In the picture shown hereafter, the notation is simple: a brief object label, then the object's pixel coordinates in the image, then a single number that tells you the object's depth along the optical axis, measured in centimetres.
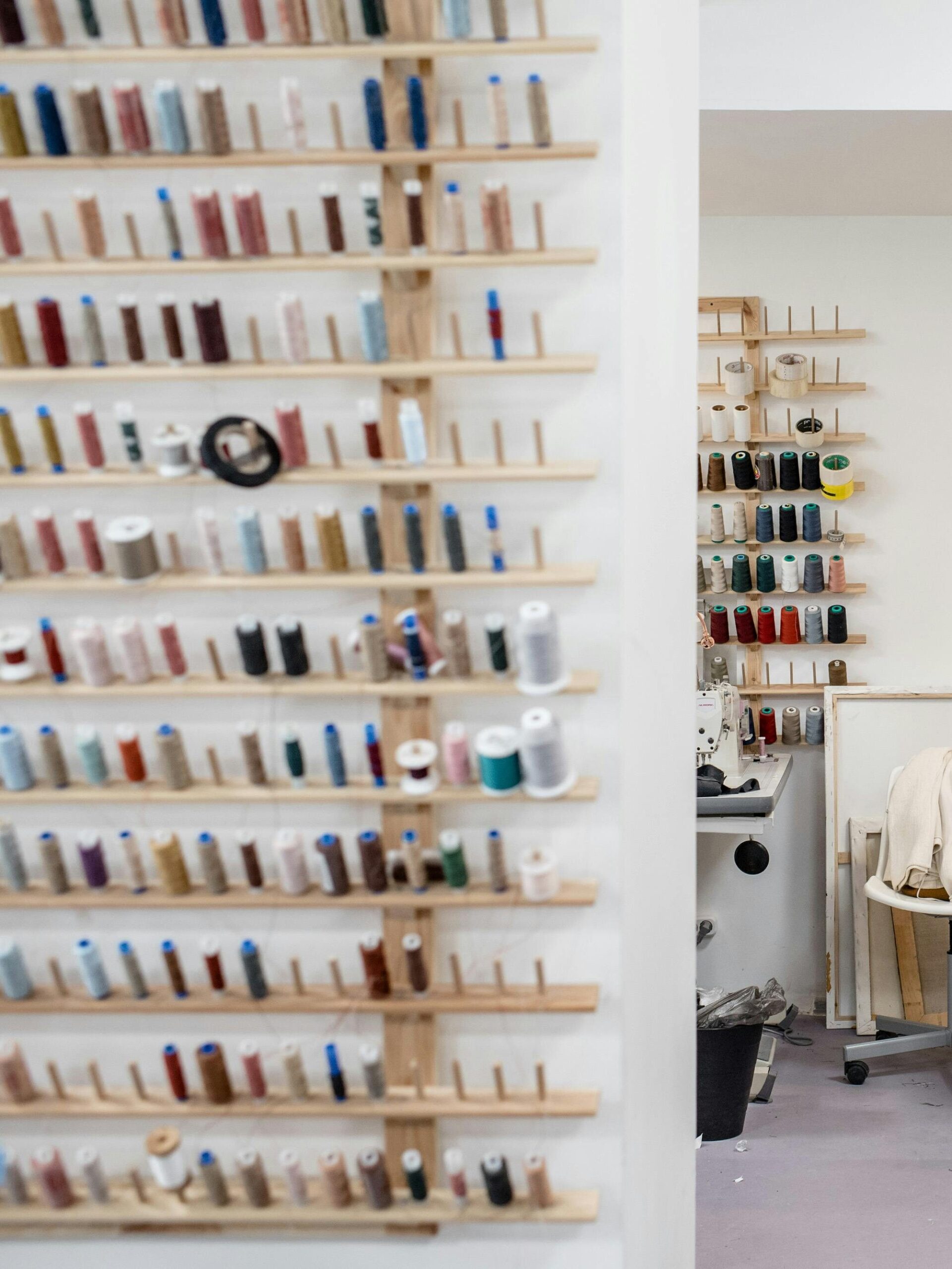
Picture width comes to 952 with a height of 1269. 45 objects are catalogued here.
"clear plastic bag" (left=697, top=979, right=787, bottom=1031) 405
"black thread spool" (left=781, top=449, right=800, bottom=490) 507
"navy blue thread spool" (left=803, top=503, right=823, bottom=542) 509
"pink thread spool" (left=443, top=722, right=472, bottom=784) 194
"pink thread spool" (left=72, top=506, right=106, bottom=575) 198
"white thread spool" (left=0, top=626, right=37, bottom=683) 202
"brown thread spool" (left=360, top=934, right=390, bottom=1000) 199
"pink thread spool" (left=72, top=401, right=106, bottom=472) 197
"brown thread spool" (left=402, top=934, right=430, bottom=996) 199
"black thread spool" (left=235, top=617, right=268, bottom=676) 196
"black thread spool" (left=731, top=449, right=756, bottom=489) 509
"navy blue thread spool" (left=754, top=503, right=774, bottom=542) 511
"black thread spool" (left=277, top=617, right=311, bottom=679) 197
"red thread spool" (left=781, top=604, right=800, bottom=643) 513
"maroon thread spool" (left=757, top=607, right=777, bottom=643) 517
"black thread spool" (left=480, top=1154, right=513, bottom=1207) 200
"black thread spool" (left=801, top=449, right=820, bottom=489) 509
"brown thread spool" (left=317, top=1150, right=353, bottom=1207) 202
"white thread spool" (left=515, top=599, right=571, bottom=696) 188
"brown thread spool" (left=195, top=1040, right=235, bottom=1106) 203
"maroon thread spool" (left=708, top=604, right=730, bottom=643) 517
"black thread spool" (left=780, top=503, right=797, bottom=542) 511
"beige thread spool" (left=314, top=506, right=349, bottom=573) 196
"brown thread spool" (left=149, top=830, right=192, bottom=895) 201
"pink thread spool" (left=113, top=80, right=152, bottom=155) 190
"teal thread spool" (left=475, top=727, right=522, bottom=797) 190
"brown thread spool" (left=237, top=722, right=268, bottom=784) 200
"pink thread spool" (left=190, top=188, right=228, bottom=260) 191
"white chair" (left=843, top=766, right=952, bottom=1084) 455
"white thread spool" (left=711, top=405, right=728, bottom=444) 506
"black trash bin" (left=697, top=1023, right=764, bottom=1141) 412
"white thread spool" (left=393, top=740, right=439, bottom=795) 194
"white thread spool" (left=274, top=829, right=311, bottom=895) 198
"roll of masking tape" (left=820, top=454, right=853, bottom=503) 505
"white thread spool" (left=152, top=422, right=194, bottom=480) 197
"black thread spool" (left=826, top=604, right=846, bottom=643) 514
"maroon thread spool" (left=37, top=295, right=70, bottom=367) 196
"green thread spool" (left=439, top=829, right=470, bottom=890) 195
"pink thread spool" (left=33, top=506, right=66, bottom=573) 199
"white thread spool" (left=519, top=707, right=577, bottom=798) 189
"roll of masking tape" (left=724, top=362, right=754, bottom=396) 505
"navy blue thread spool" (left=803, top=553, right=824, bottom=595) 509
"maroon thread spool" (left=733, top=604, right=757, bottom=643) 518
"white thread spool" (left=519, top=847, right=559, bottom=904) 196
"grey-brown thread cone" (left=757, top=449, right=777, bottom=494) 509
